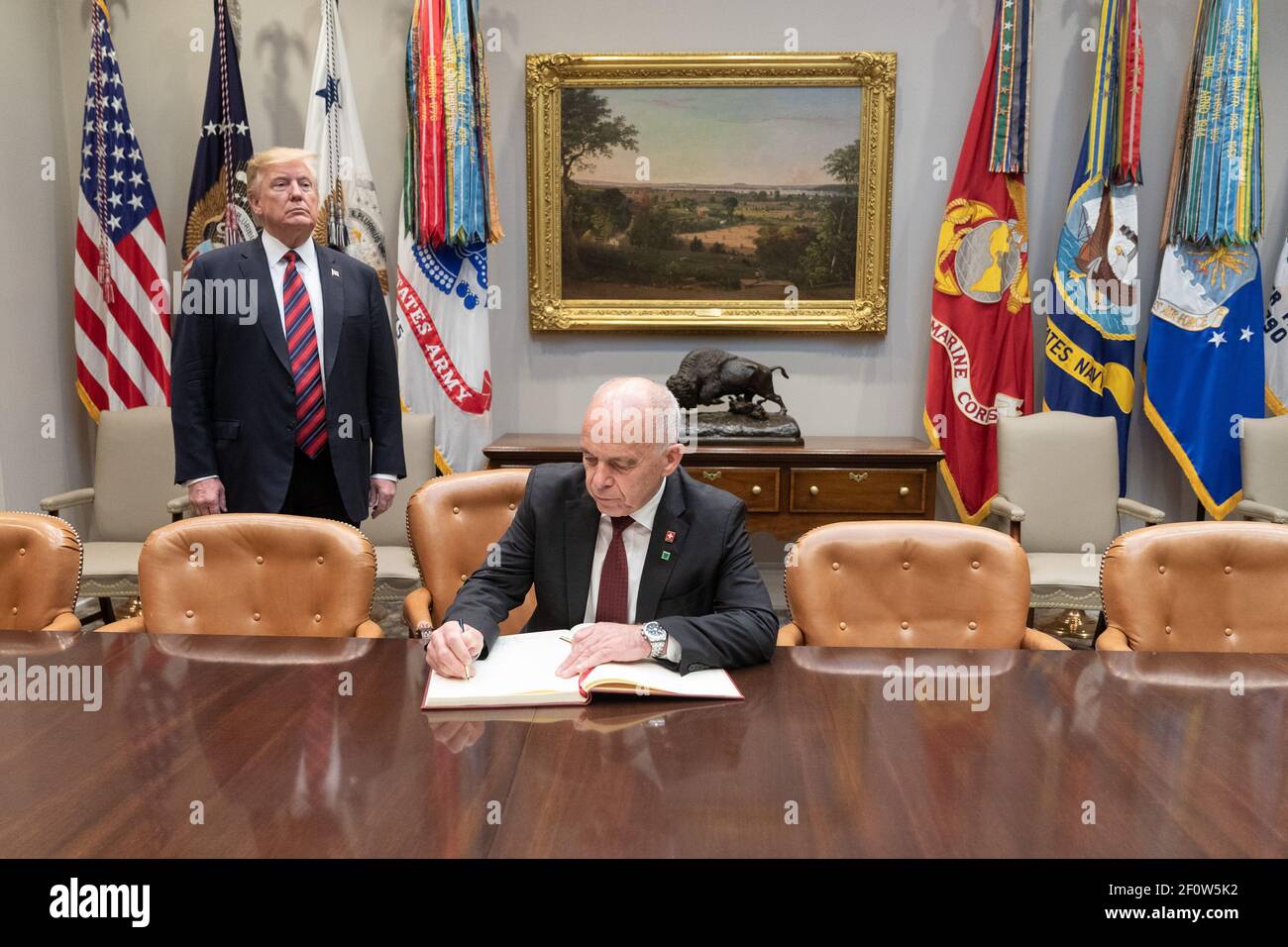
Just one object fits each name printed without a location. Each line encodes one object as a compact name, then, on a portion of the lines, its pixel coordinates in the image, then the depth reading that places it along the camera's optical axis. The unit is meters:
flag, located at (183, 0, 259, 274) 4.65
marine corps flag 4.65
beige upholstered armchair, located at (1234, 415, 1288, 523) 4.32
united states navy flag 4.50
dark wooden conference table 1.23
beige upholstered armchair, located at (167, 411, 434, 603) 3.93
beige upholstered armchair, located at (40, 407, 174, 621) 4.34
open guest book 1.65
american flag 4.67
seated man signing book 1.96
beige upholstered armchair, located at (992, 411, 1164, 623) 4.39
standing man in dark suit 3.01
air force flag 4.61
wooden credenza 4.51
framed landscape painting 4.89
